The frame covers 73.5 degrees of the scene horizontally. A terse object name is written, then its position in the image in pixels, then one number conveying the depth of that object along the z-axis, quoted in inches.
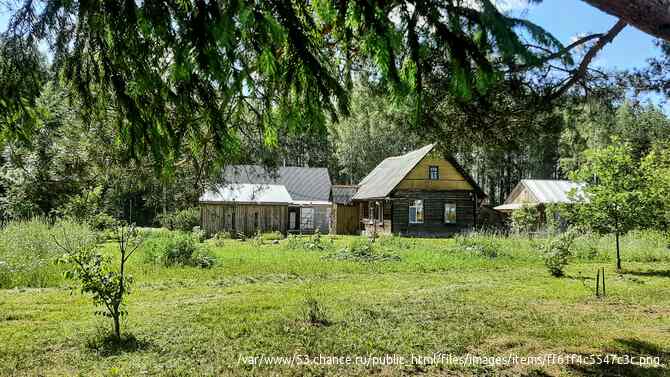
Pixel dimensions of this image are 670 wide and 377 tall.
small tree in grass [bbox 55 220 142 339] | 219.1
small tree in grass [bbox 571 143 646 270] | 479.8
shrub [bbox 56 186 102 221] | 622.5
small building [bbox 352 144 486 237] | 1047.0
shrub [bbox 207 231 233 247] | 752.7
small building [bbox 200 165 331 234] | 1020.1
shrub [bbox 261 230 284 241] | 893.5
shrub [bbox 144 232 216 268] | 488.4
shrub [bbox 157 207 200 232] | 914.3
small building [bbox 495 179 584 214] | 1155.9
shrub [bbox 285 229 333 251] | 686.4
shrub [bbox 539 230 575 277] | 452.8
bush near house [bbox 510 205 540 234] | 1033.9
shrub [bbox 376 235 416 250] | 703.9
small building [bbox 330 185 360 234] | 1274.6
